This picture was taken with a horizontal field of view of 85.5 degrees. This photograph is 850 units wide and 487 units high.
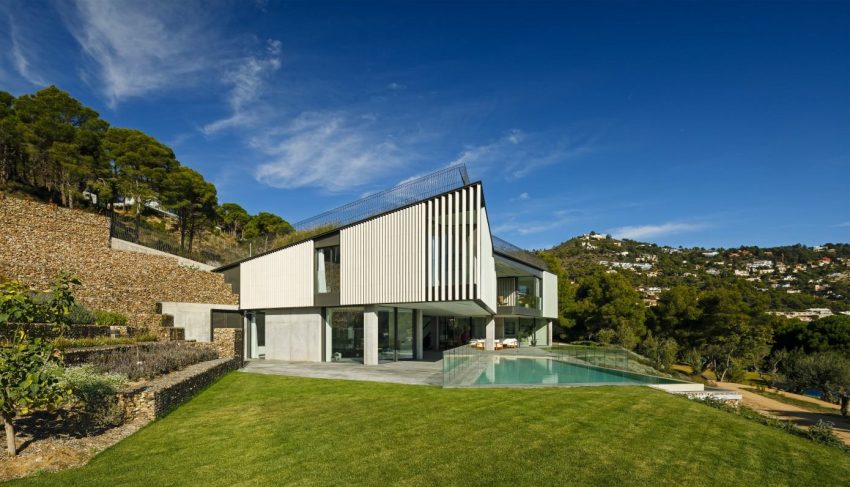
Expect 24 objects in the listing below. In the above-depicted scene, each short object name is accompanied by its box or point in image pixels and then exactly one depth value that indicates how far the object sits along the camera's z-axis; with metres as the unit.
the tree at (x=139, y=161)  36.62
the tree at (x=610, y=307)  44.34
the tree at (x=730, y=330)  39.44
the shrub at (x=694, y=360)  35.66
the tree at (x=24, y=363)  6.65
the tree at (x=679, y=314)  43.59
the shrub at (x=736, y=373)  37.72
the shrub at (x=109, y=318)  18.24
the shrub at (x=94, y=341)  13.27
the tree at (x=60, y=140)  32.47
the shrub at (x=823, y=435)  10.19
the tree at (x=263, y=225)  54.62
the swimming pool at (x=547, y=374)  15.40
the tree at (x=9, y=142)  32.81
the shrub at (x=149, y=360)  11.42
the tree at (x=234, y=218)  55.22
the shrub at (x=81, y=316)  16.45
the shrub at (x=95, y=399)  8.73
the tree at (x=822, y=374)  31.48
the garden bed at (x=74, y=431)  6.84
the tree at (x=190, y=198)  38.72
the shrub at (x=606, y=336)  42.12
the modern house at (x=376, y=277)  18.38
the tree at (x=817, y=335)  42.41
